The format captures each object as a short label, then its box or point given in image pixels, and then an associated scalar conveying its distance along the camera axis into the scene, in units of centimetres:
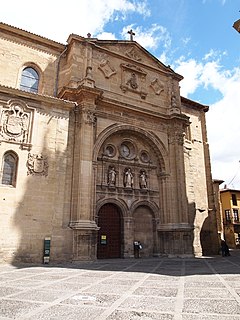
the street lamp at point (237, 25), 1467
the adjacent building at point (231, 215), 3901
